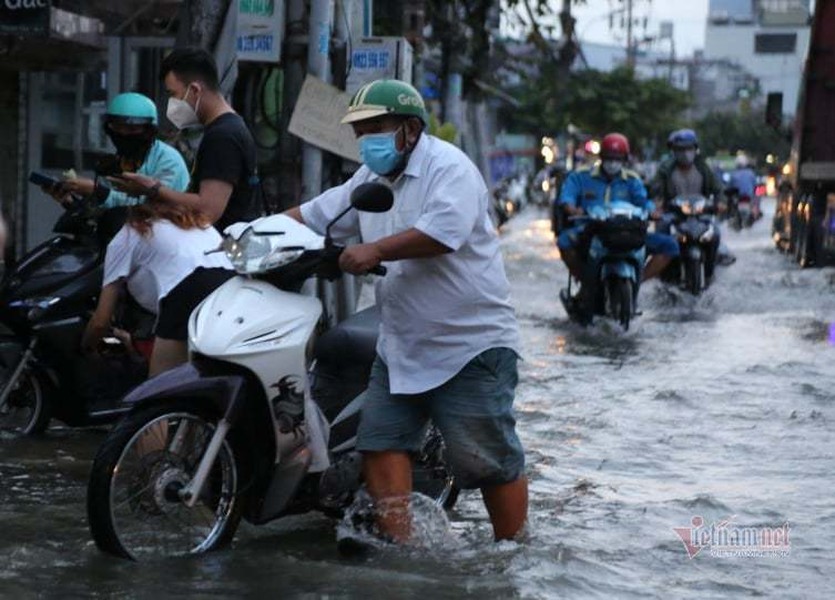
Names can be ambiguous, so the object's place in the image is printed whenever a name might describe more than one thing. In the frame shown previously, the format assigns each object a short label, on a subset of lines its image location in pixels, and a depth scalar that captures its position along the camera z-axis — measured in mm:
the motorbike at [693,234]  16438
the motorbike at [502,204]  34594
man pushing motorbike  5660
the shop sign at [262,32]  10164
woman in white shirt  6711
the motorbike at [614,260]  13734
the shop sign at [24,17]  12617
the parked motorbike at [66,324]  7969
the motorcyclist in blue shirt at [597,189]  13914
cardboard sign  9914
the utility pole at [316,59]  10109
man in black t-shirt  6906
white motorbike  5586
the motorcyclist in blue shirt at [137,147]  7398
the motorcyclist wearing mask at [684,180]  16406
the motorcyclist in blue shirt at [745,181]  38256
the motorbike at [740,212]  36353
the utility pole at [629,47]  92275
